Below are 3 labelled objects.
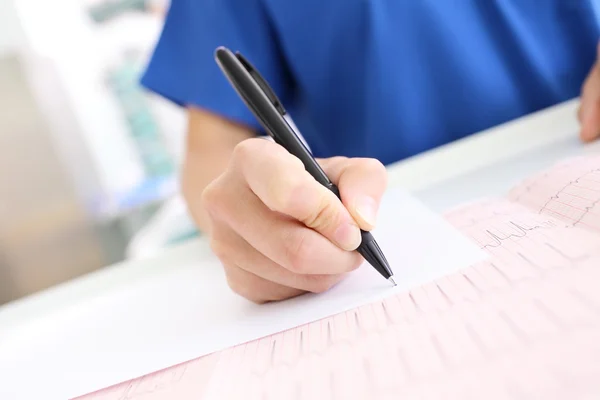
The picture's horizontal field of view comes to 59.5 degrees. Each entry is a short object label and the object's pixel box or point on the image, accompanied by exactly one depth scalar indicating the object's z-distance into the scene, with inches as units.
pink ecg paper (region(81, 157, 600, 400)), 6.3
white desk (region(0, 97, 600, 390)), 14.2
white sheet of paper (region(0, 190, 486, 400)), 9.7
